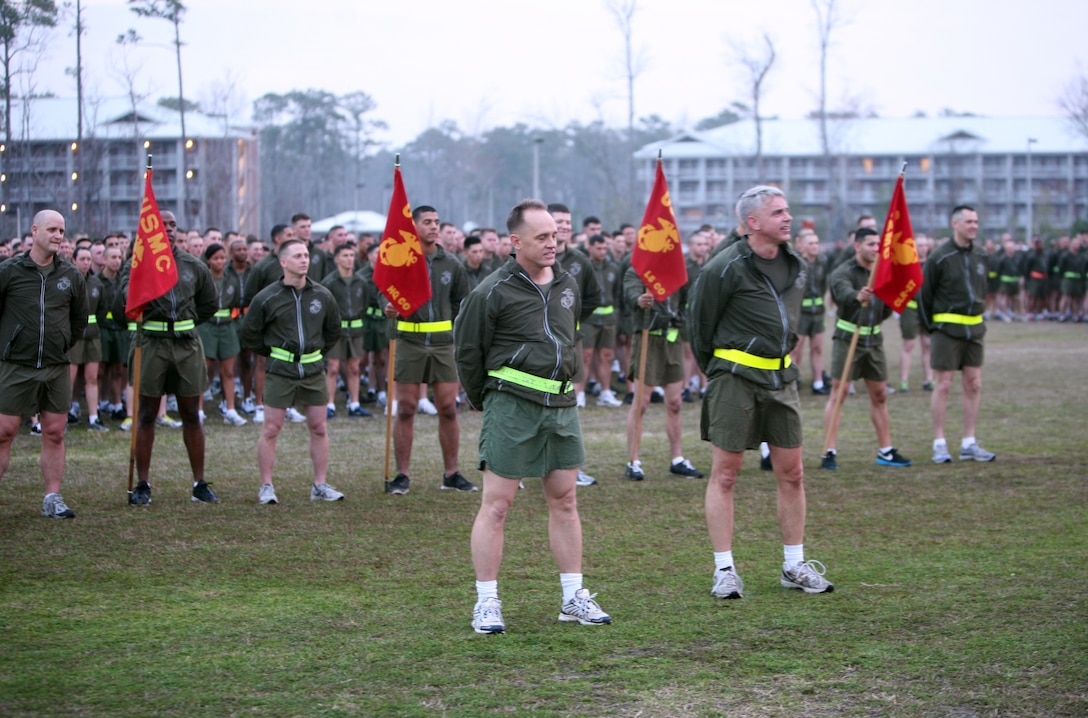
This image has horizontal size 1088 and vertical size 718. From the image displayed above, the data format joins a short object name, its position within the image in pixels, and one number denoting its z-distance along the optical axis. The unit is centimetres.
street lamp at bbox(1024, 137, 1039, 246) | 6282
